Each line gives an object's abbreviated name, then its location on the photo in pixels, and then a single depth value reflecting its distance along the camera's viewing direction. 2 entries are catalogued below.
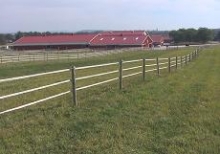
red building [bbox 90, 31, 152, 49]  61.03
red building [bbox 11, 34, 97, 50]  61.82
